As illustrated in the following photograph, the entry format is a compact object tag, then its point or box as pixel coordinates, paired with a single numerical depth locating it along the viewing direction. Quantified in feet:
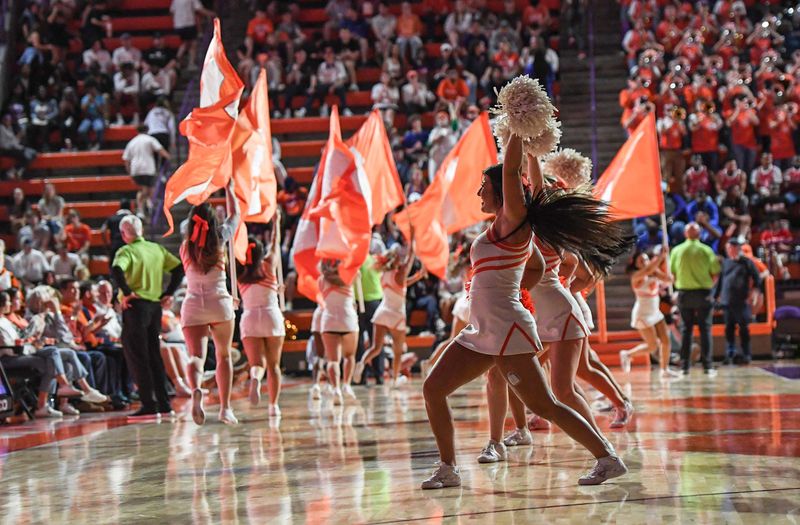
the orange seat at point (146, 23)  77.25
